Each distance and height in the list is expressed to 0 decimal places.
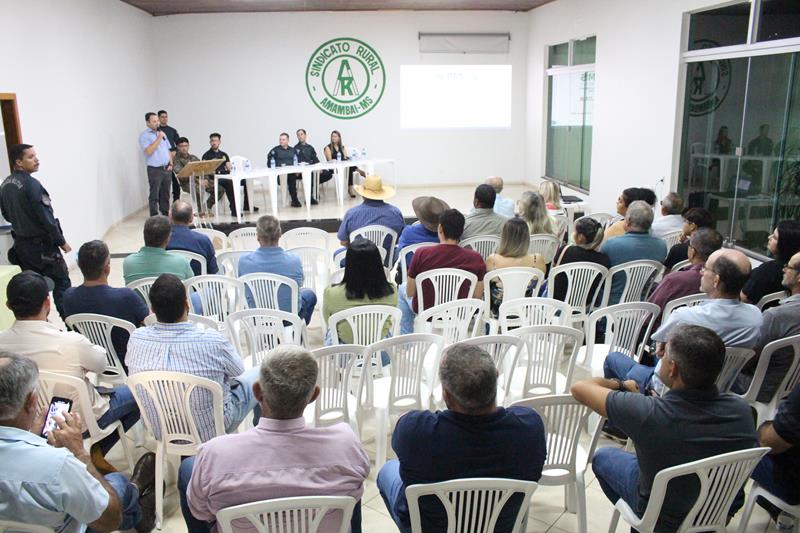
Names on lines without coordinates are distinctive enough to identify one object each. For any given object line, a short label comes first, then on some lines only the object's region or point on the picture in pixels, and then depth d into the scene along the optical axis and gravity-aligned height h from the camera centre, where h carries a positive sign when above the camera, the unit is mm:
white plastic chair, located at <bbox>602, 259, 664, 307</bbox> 4160 -1000
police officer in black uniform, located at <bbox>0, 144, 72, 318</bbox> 4844 -664
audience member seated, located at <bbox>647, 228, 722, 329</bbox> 3490 -817
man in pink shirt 1798 -910
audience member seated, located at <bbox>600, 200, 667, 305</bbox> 4352 -814
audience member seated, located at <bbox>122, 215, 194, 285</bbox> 4020 -805
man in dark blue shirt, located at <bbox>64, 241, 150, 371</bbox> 3258 -816
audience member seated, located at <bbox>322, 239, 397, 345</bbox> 3402 -827
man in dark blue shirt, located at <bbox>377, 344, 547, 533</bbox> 1880 -895
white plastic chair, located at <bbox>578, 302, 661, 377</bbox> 3330 -1095
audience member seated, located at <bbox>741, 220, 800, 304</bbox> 3490 -784
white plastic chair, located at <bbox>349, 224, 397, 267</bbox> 5414 -906
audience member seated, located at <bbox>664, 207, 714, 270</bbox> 4379 -704
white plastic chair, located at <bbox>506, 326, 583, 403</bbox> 2916 -1100
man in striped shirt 2619 -870
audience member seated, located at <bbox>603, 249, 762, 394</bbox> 2842 -828
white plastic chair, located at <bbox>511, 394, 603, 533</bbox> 2273 -1181
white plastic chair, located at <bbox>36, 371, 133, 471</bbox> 2463 -990
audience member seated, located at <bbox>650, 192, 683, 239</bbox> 5121 -752
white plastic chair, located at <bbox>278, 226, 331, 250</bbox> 5648 -1185
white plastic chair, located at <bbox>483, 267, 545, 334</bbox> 4059 -984
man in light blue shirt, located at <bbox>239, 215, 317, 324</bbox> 4227 -851
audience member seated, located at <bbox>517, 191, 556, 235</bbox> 5152 -708
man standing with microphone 8953 -449
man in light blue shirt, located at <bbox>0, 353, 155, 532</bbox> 1753 -918
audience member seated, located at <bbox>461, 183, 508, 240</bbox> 5141 -743
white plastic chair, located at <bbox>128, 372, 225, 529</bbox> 2494 -1097
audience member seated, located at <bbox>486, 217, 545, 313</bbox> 4238 -832
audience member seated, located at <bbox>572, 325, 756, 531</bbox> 1978 -893
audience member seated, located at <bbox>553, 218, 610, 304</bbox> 4207 -805
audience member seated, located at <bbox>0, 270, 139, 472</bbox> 2666 -844
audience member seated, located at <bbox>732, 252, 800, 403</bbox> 2838 -944
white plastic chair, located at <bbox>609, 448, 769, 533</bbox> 1888 -1098
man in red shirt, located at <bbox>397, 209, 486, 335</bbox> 4082 -817
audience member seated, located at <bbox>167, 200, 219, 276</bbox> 4637 -770
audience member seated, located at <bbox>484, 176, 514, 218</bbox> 6184 -751
